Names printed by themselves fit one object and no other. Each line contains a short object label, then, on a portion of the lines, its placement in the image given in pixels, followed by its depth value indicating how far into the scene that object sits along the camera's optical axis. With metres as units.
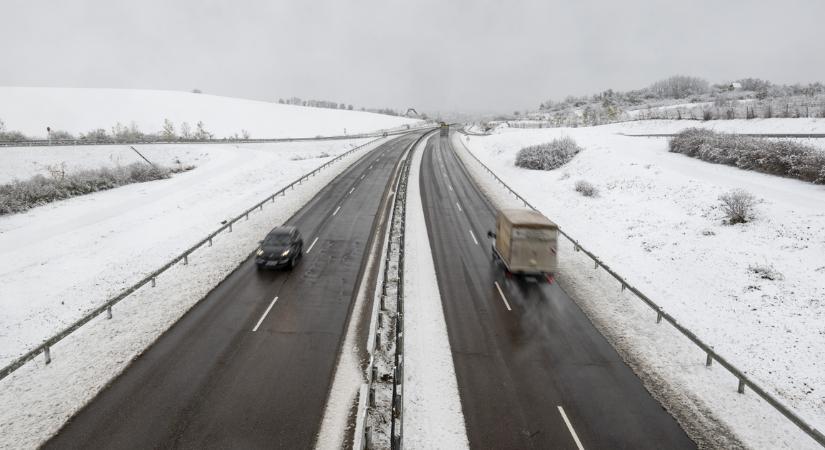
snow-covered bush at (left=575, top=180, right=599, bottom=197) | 30.59
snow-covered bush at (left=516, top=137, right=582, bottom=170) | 41.47
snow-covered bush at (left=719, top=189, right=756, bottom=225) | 19.19
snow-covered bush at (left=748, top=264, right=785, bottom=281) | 15.09
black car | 18.03
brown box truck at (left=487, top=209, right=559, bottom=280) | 16.44
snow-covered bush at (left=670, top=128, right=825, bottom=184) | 21.83
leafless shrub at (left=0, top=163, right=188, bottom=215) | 29.73
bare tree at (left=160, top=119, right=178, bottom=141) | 79.40
